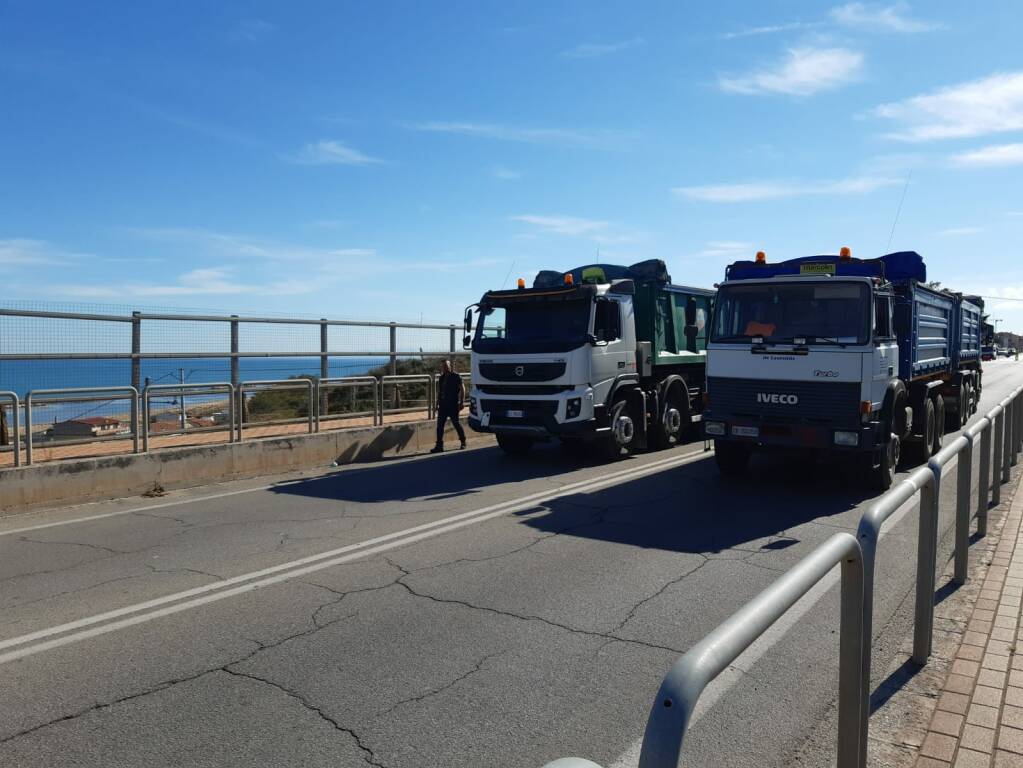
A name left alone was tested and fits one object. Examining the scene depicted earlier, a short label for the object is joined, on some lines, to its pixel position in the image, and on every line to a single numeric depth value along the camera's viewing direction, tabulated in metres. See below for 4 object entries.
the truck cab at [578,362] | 12.89
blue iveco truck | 9.80
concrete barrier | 10.18
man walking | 15.73
